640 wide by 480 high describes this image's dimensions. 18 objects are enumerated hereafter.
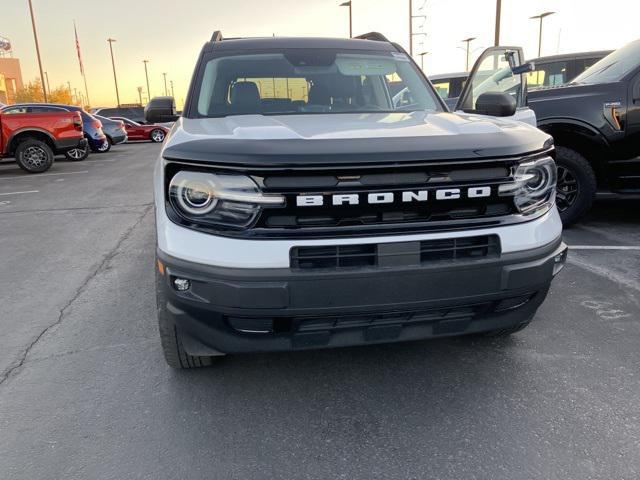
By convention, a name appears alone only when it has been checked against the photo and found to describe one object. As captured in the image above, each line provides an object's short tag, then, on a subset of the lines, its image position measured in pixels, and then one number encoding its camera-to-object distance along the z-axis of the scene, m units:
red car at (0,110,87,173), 11.76
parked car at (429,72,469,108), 11.85
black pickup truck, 4.88
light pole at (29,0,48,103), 30.95
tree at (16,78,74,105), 64.31
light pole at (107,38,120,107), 49.89
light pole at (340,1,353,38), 31.72
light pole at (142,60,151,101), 67.44
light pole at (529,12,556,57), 27.18
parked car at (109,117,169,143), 24.80
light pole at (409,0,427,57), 28.46
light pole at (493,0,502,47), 17.83
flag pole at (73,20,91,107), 38.19
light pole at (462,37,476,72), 32.47
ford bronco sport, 1.97
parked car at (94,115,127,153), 18.84
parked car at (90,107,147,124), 28.48
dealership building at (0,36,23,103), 75.91
